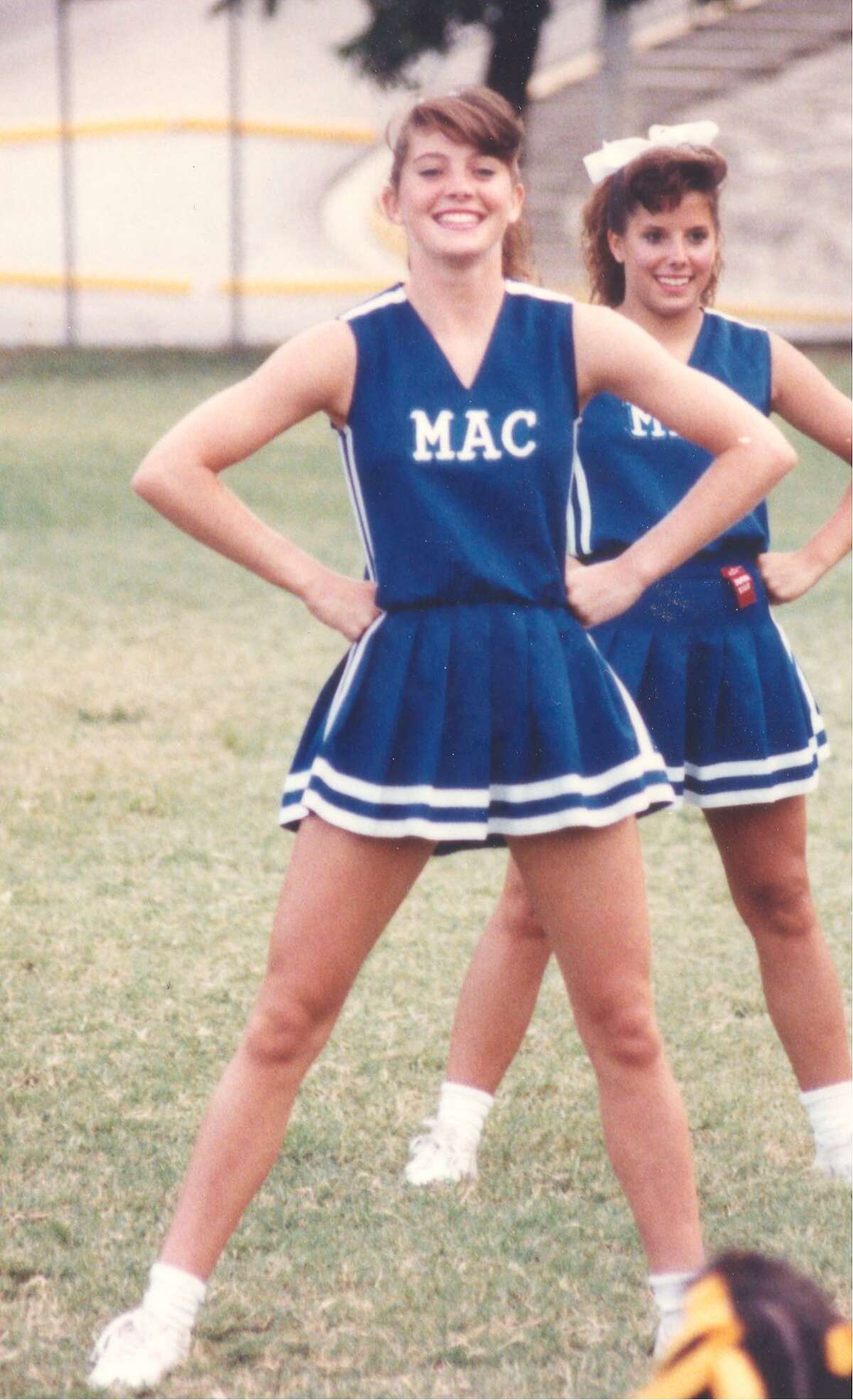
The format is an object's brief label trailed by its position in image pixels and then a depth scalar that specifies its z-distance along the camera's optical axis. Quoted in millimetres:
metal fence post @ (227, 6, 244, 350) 26031
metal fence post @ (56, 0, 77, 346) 25734
